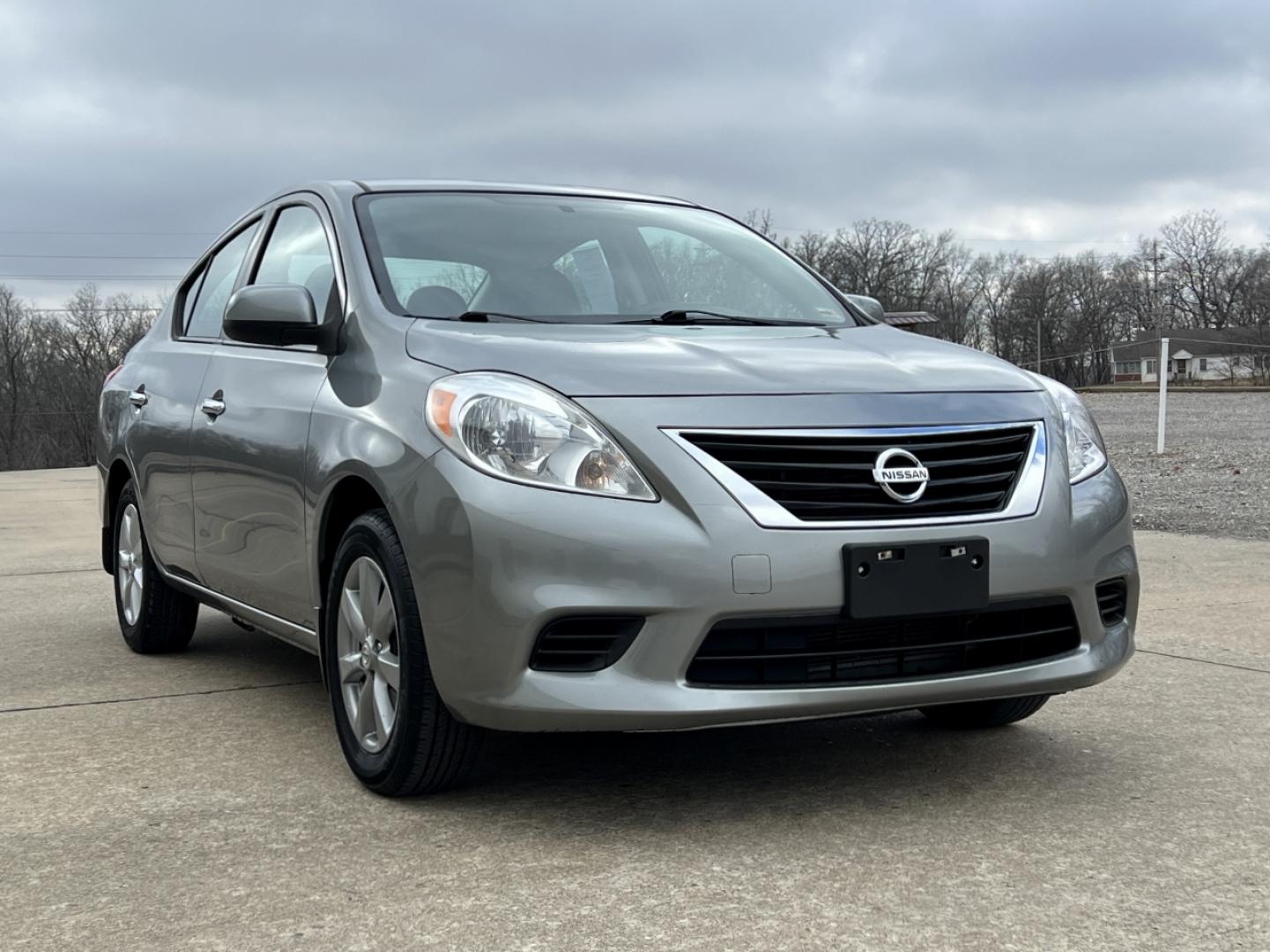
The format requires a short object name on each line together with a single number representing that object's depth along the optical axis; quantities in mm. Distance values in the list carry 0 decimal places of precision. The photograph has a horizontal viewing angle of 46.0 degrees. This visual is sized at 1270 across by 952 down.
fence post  16203
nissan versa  3137
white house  67125
